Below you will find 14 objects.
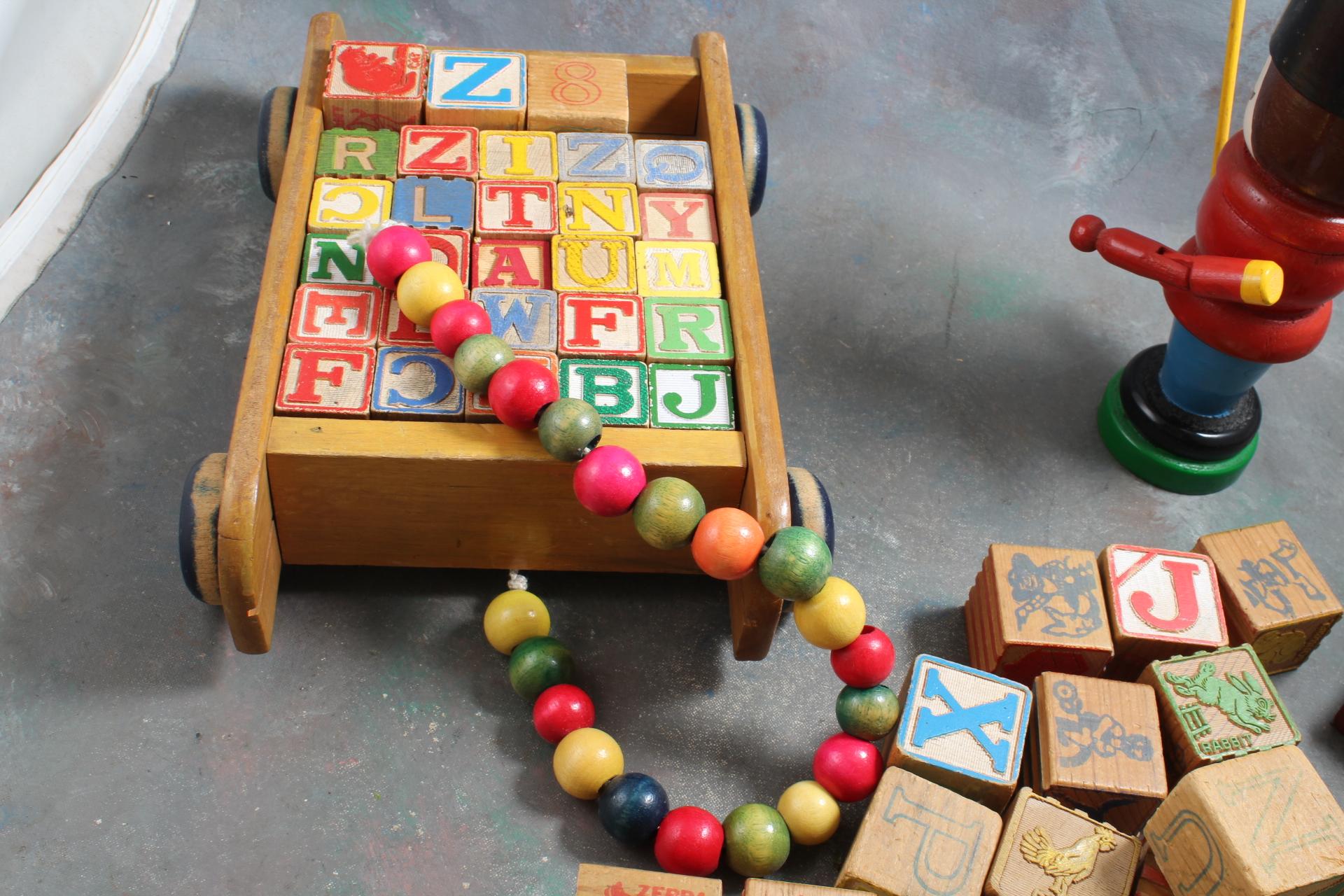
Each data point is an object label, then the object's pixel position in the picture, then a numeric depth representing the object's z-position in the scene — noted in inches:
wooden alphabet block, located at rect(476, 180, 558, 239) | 28.6
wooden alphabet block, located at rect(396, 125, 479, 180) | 29.2
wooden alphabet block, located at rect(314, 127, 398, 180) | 29.0
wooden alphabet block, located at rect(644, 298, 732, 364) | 27.5
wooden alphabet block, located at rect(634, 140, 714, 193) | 29.5
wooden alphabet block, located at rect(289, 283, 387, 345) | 27.1
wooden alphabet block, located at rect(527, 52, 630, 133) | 30.0
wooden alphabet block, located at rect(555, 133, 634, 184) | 29.4
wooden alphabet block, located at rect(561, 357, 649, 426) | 26.9
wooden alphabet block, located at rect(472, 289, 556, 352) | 27.5
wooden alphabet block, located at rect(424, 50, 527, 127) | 29.8
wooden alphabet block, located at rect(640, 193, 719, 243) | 29.0
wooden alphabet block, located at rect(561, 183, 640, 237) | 28.8
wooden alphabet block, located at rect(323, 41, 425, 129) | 29.6
